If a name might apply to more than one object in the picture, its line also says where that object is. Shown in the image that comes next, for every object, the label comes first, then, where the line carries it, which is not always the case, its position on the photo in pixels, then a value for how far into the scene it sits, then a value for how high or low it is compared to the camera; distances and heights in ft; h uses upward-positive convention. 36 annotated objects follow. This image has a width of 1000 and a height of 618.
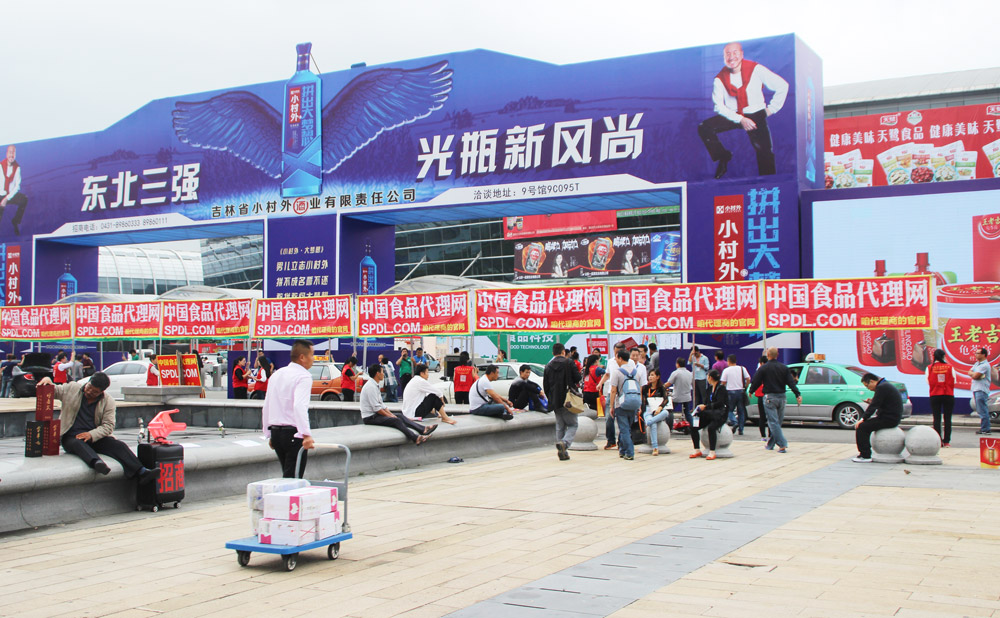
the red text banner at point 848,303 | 57.52 +2.18
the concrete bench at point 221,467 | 29.07 -5.23
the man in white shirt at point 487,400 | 53.42 -3.71
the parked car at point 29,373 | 86.08 -2.97
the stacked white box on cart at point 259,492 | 23.47 -3.96
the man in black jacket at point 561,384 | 47.06 -2.39
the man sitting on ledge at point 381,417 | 45.27 -3.93
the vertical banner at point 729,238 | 78.95 +8.82
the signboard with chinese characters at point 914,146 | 160.15 +35.03
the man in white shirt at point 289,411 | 26.94 -2.13
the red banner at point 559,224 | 204.23 +26.95
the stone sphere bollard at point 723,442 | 48.03 -5.62
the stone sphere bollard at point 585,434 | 52.26 -5.59
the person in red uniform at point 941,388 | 52.80 -3.10
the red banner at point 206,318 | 78.69 +2.04
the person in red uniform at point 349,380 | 73.15 -3.29
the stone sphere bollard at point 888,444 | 44.24 -5.35
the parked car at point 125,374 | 93.64 -3.47
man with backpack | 46.93 -3.05
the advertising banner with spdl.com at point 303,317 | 73.87 +1.99
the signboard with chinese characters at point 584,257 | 207.92 +19.35
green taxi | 65.67 -4.30
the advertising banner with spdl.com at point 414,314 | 68.33 +2.01
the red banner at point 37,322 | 84.33 +1.98
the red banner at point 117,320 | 80.28 +1.96
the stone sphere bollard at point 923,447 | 44.09 -5.48
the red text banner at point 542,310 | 65.26 +2.16
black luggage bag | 32.22 -4.93
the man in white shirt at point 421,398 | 48.26 -3.20
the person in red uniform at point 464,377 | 67.92 -2.86
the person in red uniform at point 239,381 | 82.48 -3.68
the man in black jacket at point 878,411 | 43.06 -3.65
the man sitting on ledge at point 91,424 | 30.89 -2.84
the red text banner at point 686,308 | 62.18 +2.13
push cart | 22.24 -5.21
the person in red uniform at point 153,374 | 78.95 -2.85
